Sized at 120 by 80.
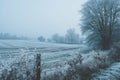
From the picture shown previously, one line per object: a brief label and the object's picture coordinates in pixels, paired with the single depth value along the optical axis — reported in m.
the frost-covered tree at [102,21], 14.17
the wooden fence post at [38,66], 3.76
